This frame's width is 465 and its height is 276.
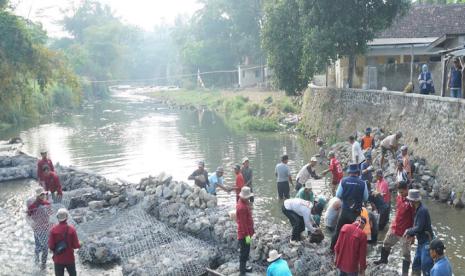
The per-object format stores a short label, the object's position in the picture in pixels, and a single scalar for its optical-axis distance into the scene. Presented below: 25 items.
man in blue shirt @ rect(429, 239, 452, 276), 6.66
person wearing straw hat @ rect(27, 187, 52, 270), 10.79
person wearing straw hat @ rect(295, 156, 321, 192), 13.00
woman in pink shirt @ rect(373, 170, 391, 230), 11.81
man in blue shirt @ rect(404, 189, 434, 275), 8.17
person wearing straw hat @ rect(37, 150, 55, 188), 14.62
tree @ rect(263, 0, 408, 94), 24.11
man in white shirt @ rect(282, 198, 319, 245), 9.98
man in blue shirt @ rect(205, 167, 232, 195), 14.03
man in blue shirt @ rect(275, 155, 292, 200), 13.99
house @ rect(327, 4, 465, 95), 29.63
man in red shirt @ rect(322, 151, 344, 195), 14.03
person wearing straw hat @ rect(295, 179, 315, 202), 11.28
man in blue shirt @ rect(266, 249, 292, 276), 6.91
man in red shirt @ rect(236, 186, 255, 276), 9.30
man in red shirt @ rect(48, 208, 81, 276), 8.95
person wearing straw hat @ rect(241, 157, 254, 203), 14.09
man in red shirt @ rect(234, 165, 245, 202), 13.29
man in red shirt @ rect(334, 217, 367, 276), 7.73
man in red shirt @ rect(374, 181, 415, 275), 8.82
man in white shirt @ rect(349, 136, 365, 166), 14.96
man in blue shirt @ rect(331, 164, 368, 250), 9.46
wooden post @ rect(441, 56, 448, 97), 18.12
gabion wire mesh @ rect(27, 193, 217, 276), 9.85
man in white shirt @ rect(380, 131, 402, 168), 17.27
